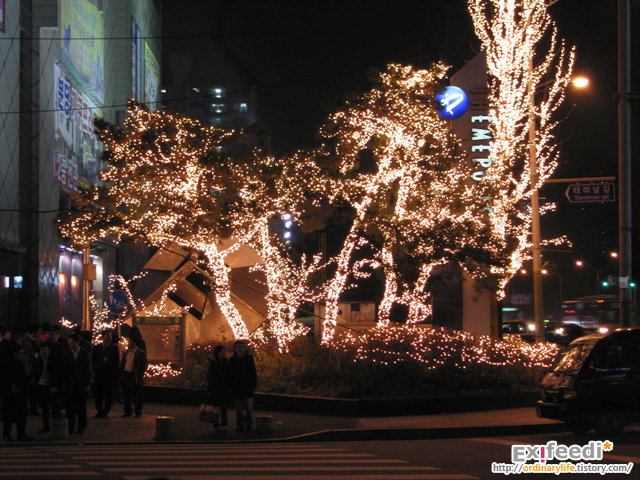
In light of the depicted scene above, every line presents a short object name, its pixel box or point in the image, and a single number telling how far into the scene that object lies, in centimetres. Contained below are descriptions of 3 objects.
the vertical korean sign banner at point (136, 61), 5616
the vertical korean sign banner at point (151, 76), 6309
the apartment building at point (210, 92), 14112
